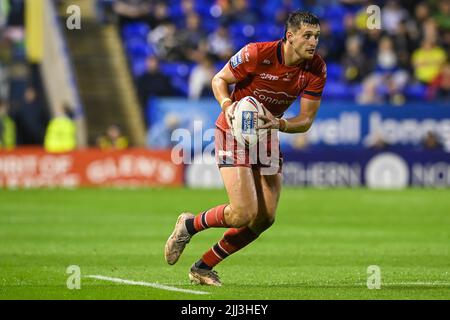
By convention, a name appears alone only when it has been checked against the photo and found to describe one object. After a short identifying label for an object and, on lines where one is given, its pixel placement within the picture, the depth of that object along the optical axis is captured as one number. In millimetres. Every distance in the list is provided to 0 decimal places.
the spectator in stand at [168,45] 29200
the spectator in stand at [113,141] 27078
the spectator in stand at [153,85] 28438
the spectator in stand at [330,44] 29484
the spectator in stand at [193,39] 29141
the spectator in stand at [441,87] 28609
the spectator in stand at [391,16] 29875
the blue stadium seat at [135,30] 30203
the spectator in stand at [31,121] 28250
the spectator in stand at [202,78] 28047
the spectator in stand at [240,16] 30281
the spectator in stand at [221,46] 29188
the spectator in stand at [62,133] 26500
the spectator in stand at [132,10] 30172
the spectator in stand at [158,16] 29844
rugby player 9586
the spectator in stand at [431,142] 26812
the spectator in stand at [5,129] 27562
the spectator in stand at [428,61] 29000
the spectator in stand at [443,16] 30875
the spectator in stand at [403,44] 29281
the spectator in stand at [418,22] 29734
